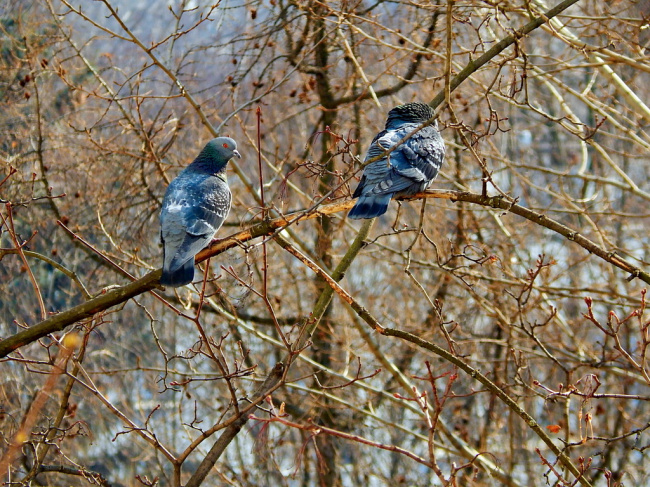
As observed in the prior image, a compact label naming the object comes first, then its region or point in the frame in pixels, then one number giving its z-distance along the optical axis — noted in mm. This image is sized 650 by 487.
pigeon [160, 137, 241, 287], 7414
